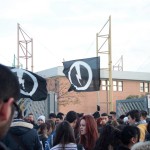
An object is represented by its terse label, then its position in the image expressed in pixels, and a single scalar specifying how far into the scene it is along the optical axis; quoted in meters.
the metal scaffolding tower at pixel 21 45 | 39.33
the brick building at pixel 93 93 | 41.53
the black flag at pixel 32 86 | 10.95
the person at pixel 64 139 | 5.32
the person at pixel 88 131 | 6.28
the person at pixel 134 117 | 8.38
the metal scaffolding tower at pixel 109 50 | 20.80
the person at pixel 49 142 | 6.78
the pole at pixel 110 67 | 20.65
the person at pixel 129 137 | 4.80
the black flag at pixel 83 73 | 12.72
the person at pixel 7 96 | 1.36
